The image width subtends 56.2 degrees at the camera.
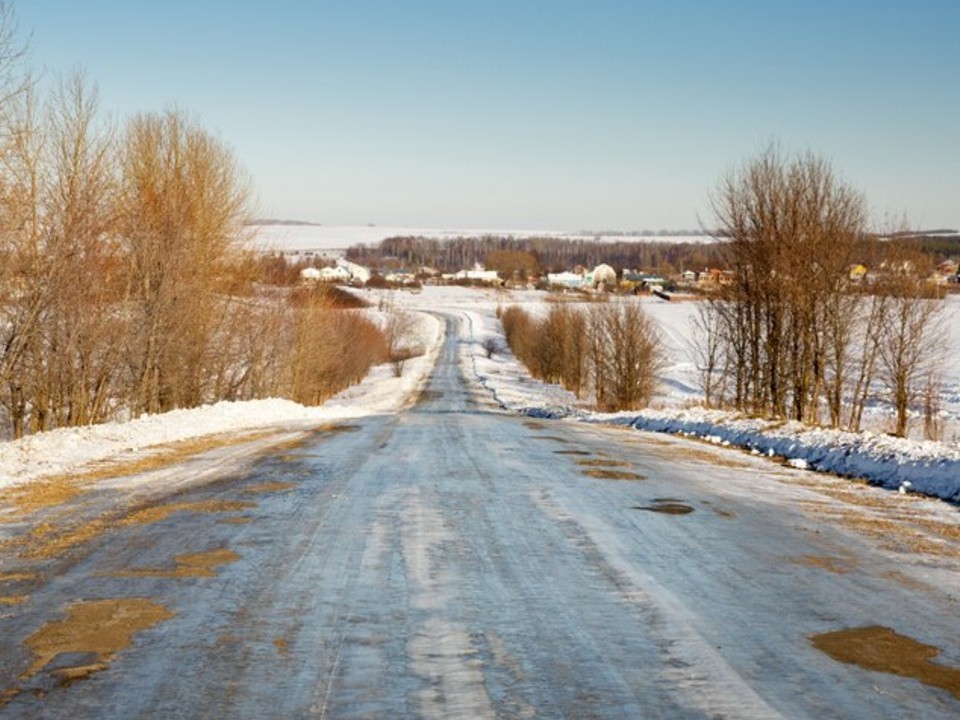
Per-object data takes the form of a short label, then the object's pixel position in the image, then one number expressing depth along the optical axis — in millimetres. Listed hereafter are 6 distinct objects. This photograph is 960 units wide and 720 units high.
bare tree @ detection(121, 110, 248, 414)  27500
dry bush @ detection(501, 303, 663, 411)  43188
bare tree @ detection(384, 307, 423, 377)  98188
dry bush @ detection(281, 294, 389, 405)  43344
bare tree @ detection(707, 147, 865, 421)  27578
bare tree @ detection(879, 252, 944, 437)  34406
